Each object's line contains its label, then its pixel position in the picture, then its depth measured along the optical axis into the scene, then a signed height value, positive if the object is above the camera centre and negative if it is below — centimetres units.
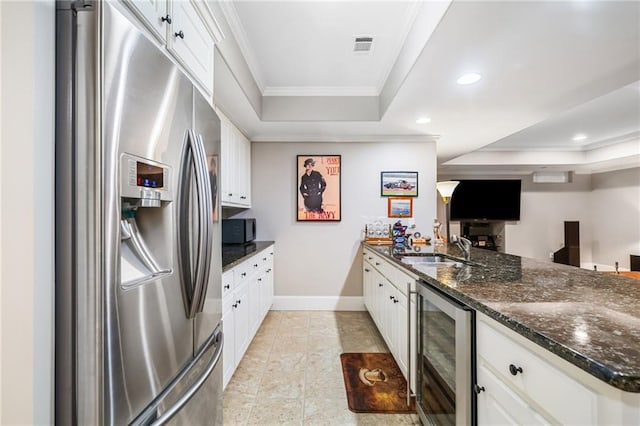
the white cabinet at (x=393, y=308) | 189 -77
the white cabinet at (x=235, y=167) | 297 +55
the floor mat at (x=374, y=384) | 195 -126
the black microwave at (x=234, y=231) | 340 -19
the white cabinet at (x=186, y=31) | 109 +80
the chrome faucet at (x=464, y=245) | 212 -22
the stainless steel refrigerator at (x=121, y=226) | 70 -3
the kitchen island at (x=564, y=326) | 64 -33
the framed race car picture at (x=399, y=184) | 404 +42
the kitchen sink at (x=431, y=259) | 239 -38
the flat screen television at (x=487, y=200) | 663 +32
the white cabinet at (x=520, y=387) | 71 -48
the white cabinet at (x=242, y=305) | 202 -76
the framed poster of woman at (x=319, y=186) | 402 +39
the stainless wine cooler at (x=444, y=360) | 115 -67
